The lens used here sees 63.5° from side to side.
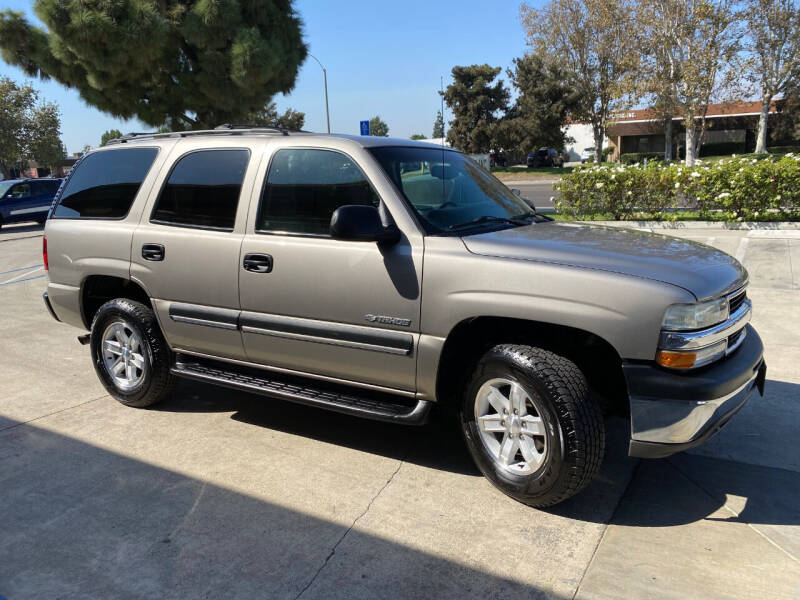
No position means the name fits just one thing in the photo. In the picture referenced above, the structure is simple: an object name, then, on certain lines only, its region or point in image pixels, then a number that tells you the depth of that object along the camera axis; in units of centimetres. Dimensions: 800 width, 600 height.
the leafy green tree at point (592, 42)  2838
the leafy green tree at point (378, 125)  12850
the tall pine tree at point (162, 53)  1598
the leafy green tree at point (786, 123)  4512
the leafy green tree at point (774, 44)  3091
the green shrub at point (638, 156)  4891
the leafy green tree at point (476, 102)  5153
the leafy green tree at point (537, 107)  4616
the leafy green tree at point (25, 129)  4350
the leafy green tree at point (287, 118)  4916
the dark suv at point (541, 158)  4803
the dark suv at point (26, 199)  2056
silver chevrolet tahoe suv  299
